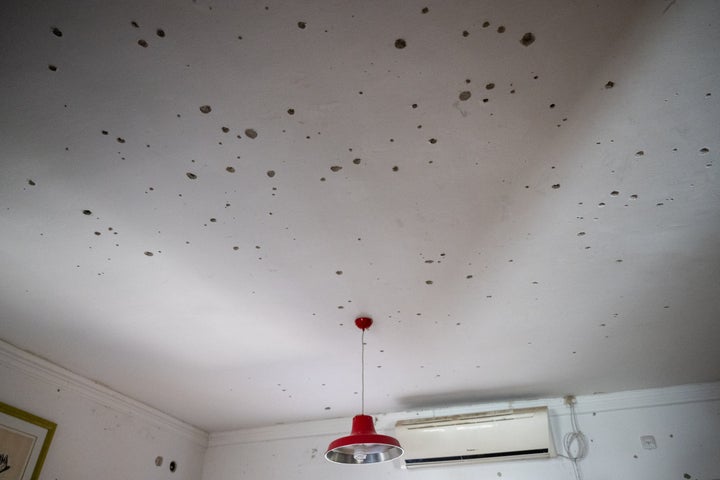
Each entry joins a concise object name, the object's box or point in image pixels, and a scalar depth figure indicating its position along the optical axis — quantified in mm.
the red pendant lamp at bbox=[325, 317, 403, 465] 1874
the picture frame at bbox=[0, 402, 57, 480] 2318
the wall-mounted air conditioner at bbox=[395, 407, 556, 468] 2893
